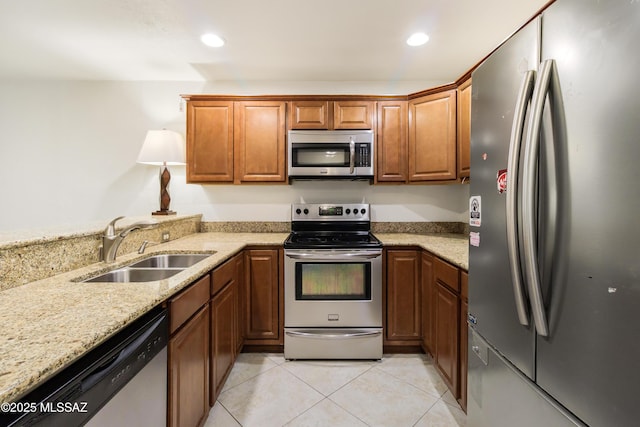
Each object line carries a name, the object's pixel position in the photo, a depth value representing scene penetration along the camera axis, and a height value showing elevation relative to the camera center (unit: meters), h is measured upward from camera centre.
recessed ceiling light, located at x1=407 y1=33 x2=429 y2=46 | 2.07 +1.34
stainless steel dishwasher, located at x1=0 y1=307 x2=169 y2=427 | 0.56 -0.46
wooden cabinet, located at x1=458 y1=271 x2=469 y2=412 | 1.49 -0.72
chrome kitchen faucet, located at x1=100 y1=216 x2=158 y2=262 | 1.50 -0.19
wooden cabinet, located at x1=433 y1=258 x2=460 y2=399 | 1.58 -0.72
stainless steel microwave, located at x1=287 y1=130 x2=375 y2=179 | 2.46 +0.55
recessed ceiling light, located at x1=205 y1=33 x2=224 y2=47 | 2.09 +1.34
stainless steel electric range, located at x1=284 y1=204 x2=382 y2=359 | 2.12 -0.73
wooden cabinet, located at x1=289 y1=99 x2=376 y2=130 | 2.51 +0.87
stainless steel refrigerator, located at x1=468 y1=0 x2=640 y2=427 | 0.58 -0.02
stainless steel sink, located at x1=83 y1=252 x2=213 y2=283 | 1.44 -0.37
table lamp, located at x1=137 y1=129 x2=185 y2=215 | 2.47 +0.55
